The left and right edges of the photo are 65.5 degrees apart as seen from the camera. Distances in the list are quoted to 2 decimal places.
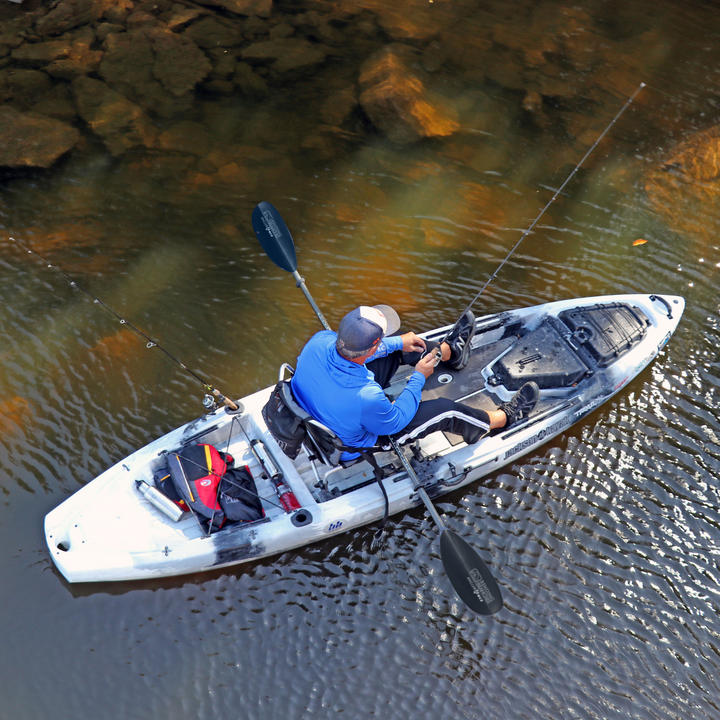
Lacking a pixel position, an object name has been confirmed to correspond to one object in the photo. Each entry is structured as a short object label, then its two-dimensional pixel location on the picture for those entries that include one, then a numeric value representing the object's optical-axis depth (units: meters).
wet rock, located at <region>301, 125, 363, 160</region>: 8.43
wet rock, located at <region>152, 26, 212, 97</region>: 9.43
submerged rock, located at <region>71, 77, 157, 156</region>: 8.50
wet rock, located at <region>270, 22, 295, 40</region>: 10.28
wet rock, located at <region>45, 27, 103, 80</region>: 9.45
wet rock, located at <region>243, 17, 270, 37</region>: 10.34
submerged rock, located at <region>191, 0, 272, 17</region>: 10.68
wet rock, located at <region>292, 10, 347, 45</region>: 10.23
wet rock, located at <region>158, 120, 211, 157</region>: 8.42
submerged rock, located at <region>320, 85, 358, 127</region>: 8.88
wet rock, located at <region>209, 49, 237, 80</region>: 9.63
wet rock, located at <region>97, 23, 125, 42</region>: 10.15
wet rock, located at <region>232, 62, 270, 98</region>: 9.35
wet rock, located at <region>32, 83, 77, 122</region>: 8.77
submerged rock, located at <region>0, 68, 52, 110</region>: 8.97
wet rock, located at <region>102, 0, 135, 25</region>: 10.42
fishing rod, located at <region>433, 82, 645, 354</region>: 5.66
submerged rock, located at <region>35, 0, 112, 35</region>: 10.23
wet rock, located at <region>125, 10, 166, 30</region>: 10.34
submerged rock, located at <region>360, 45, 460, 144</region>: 8.55
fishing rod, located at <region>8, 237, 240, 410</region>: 5.75
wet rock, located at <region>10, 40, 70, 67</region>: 9.63
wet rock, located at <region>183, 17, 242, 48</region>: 10.16
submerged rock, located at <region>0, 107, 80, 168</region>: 8.03
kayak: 4.52
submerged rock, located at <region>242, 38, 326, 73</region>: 9.78
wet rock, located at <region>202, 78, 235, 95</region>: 9.34
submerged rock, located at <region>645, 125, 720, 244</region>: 7.58
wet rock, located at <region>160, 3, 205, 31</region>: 10.39
